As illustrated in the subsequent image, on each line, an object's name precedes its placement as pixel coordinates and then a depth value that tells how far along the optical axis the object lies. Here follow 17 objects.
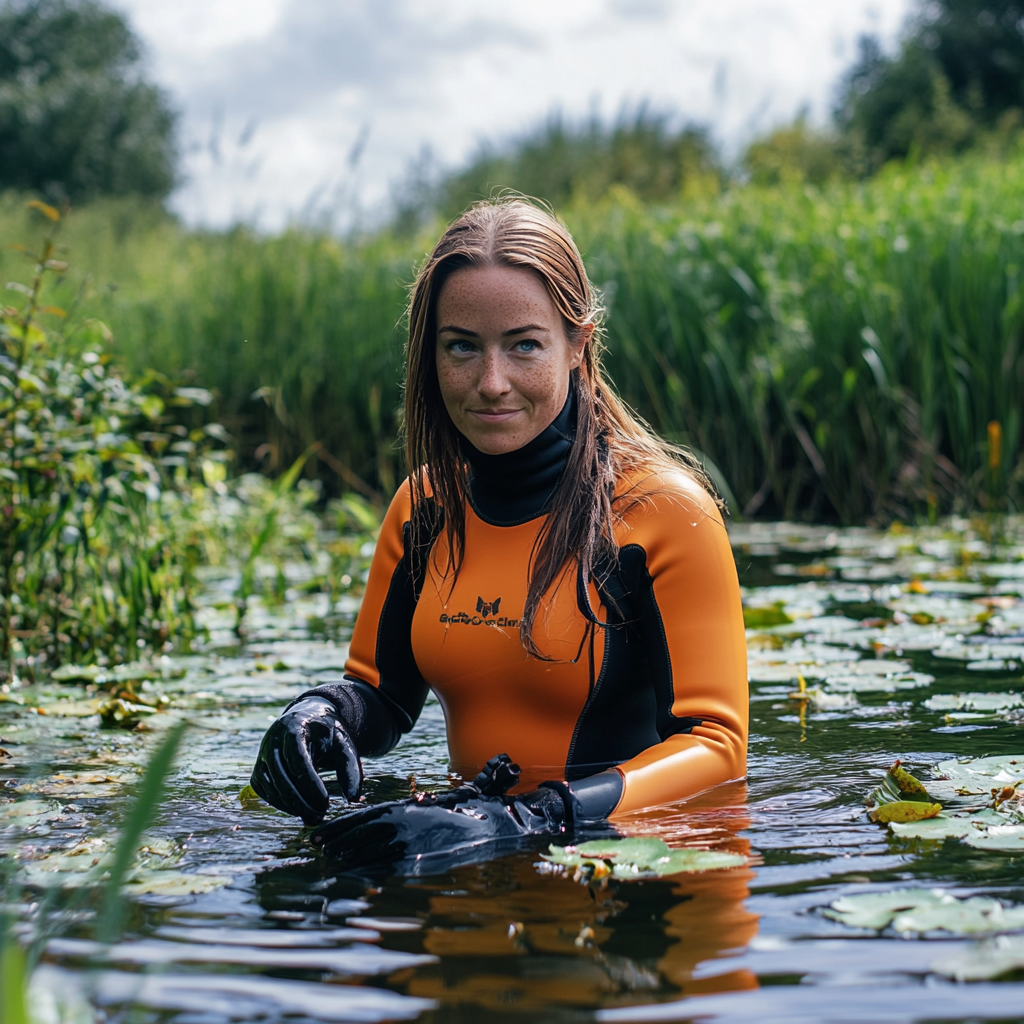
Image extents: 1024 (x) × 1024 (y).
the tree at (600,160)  14.34
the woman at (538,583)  2.11
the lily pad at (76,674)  3.24
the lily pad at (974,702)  2.88
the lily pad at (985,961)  1.36
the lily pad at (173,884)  1.74
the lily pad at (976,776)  2.17
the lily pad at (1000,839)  1.84
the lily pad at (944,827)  1.91
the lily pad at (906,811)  1.98
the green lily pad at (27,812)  2.15
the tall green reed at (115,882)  0.82
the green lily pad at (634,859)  1.74
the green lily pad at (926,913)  1.50
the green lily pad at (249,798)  2.31
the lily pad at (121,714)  2.89
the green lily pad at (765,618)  3.81
